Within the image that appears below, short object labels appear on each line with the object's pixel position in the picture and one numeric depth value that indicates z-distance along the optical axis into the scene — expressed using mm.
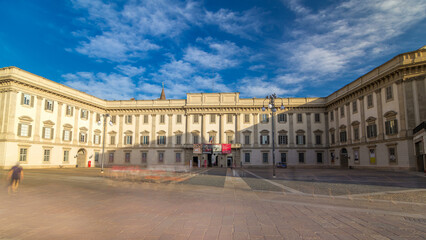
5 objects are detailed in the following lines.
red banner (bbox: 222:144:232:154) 47375
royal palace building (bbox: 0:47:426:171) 29203
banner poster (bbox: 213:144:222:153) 47469
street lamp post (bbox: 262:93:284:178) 23500
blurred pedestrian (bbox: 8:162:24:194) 11523
